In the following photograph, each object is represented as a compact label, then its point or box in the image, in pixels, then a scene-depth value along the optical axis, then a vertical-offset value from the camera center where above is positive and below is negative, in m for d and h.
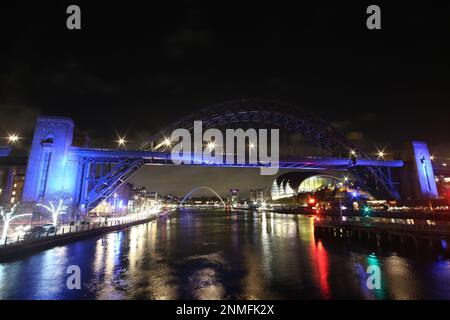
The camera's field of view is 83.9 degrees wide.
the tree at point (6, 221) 19.25 -0.90
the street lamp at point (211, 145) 48.31 +12.12
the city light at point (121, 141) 46.28 +12.53
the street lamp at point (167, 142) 47.97 +12.77
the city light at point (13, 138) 38.58 +11.14
